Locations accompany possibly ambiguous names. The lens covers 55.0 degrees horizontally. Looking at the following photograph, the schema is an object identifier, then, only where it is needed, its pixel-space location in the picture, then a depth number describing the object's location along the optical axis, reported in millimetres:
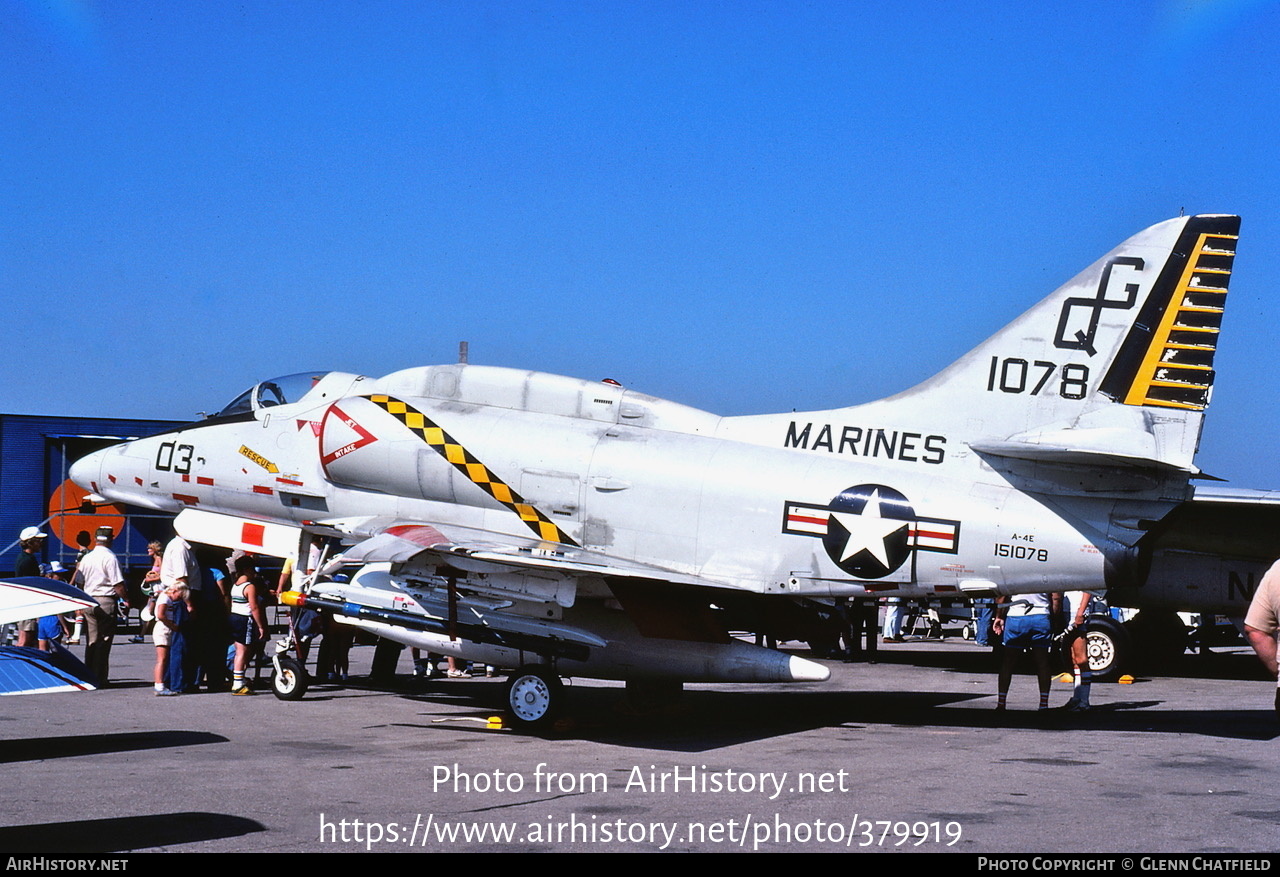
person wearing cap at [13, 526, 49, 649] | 15086
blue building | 24125
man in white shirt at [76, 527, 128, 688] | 14344
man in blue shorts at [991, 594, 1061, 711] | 13828
